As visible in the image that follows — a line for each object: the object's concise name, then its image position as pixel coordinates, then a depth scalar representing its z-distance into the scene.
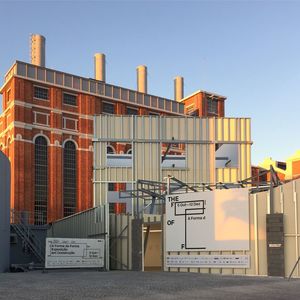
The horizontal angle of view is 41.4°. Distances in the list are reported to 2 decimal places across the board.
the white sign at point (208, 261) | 17.56
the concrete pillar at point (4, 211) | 21.32
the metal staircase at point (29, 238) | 29.55
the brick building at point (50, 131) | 39.79
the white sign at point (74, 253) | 19.53
